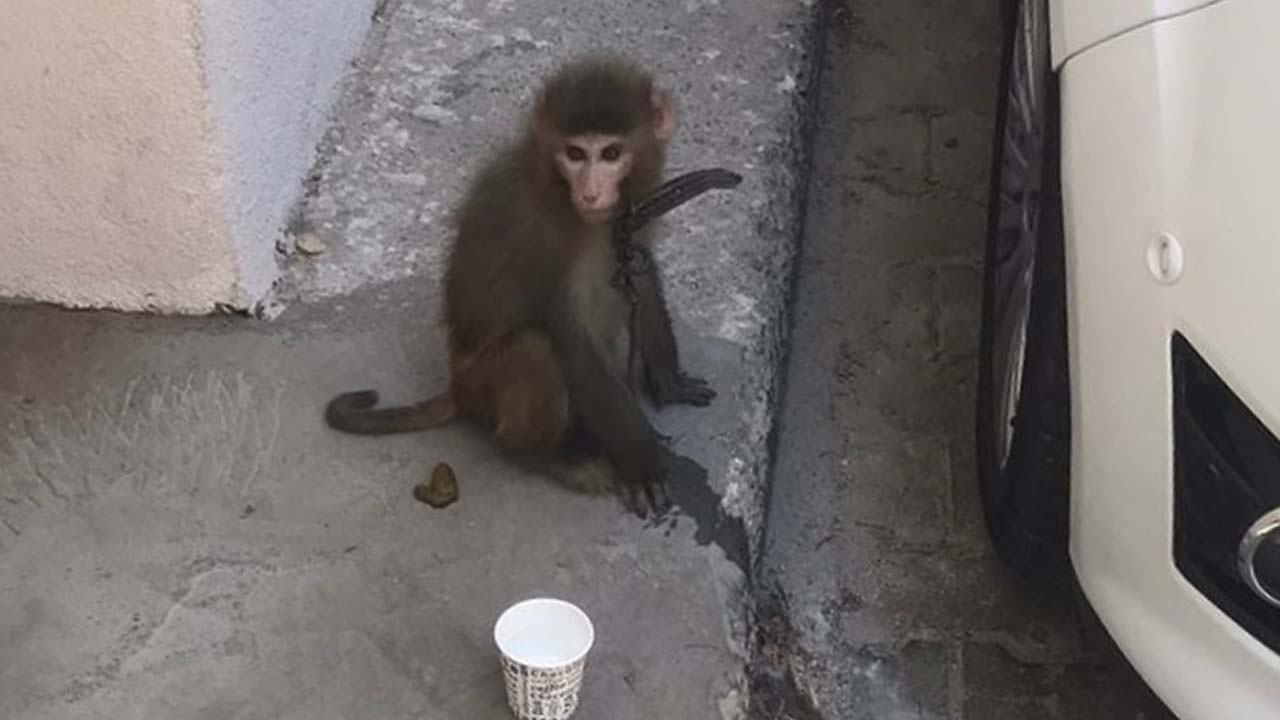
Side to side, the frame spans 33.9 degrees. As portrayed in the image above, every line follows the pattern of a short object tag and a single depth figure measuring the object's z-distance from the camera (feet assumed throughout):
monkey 9.50
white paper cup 9.10
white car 7.93
